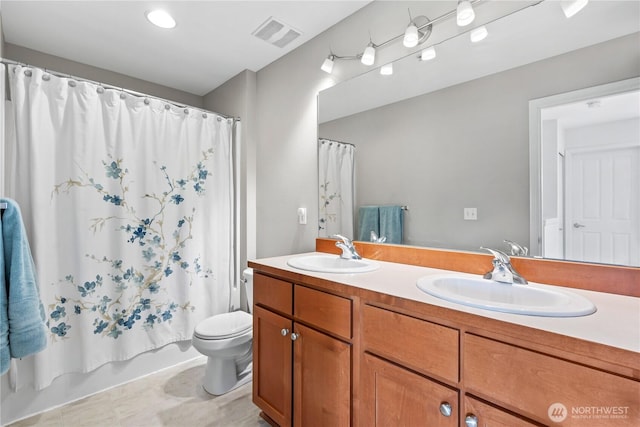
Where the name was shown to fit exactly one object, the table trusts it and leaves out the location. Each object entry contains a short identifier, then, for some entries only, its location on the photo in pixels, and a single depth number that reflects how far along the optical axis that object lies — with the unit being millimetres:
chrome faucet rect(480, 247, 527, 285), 1089
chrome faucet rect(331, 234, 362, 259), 1667
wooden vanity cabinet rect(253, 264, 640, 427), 670
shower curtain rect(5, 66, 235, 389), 1700
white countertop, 672
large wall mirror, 1057
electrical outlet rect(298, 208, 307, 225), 2145
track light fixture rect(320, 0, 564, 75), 1140
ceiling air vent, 1909
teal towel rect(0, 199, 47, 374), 1220
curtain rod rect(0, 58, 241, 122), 1613
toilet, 1818
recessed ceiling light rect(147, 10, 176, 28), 1792
